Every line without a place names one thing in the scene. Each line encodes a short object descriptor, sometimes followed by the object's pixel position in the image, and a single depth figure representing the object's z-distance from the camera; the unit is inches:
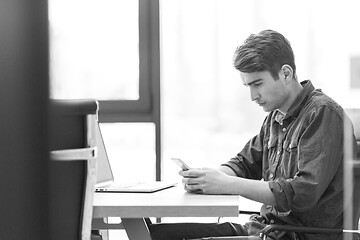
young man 98.4
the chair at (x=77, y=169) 19.8
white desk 90.5
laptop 104.3
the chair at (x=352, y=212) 94.8
